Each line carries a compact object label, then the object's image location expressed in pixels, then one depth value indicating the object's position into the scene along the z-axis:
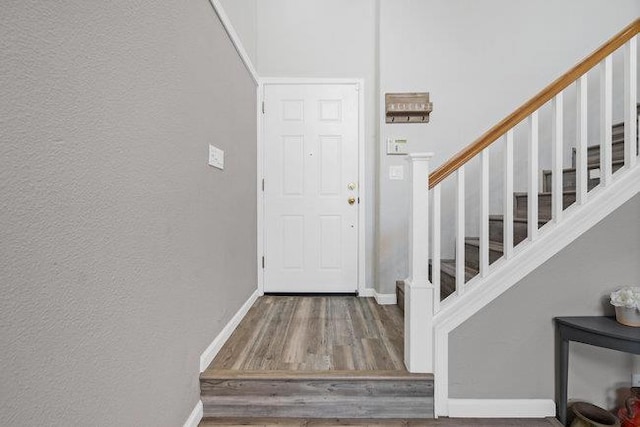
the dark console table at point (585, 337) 1.21
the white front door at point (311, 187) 2.71
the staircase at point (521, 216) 1.88
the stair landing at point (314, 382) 1.37
